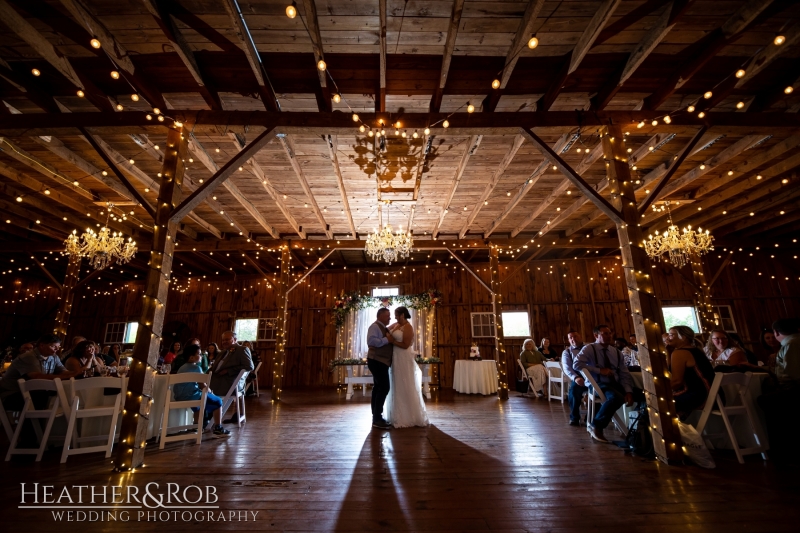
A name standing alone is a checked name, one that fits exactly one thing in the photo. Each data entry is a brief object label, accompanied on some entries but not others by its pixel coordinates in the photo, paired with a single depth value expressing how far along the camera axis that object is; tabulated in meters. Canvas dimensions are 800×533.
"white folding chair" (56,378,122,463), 3.19
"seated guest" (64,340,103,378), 3.94
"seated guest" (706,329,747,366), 3.98
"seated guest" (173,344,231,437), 4.21
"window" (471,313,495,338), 10.51
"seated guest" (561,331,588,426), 4.54
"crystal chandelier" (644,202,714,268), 6.65
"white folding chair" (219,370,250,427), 4.57
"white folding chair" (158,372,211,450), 3.60
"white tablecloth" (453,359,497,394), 8.06
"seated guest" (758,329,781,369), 4.57
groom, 4.50
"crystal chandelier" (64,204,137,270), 6.29
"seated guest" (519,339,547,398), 7.71
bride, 4.47
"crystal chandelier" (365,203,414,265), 6.63
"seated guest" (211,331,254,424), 4.66
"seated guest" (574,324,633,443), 3.74
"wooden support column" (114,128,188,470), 2.94
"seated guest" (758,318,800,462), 3.04
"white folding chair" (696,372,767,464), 3.02
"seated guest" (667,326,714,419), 3.33
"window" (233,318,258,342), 11.38
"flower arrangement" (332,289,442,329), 10.37
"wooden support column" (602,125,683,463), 3.07
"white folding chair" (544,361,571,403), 6.36
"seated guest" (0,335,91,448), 3.58
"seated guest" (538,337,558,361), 8.66
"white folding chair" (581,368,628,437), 3.96
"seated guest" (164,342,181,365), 5.52
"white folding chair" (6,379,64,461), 3.13
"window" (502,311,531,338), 10.61
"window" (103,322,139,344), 12.04
